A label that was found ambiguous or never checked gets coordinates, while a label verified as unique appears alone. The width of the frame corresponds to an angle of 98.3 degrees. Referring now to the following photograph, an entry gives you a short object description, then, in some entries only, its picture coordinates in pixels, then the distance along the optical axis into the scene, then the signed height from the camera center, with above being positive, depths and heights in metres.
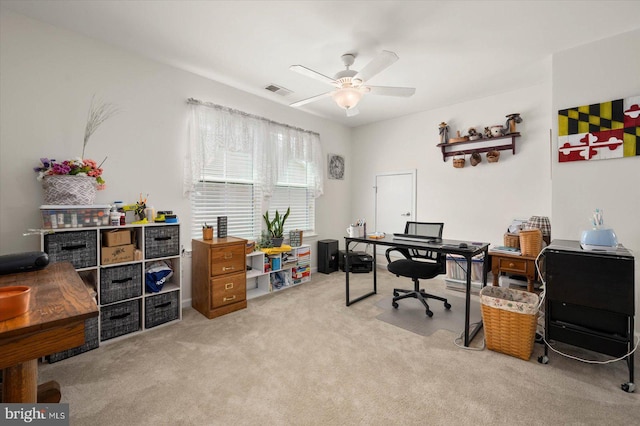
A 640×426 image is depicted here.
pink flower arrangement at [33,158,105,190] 2.25 +0.36
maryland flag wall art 2.54 +0.77
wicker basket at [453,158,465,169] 4.20 +0.74
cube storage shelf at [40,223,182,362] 2.26 -0.54
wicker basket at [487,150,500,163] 3.87 +0.77
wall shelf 3.79 +0.96
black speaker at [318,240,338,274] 4.79 -0.80
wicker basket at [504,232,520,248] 3.37 -0.36
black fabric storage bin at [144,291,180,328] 2.69 -0.97
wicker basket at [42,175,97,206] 2.24 +0.18
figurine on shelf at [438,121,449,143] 4.33 +1.22
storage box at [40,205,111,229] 2.19 -0.04
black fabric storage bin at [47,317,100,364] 2.19 -1.10
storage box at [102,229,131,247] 2.46 -0.24
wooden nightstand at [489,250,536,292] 3.02 -0.62
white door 4.84 +0.19
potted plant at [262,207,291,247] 4.04 -0.24
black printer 4.84 -0.92
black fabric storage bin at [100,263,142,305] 2.43 -0.65
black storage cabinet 1.89 -0.65
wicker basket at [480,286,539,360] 2.16 -0.92
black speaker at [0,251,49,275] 1.48 -0.28
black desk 2.38 -0.35
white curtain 3.30 +0.95
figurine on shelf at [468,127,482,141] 4.03 +1.12
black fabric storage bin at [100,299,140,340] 2.44 -0.98
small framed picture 5.21 +0.86
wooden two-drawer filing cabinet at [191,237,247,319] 2.99 -0.73
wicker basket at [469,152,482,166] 4.07 +0.77
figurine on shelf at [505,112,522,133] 3.69 +1.21
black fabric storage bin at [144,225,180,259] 2.69 -0.30
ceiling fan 2.47 +1.19
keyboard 2.93 -0.30
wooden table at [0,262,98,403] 0.83 -0.36
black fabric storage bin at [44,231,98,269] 2.17 -0.29
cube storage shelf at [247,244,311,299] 3.76 -0.88
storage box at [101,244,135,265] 2.43 -0.39
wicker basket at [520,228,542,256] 2.97 -0.33
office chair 2.98 -0.62
